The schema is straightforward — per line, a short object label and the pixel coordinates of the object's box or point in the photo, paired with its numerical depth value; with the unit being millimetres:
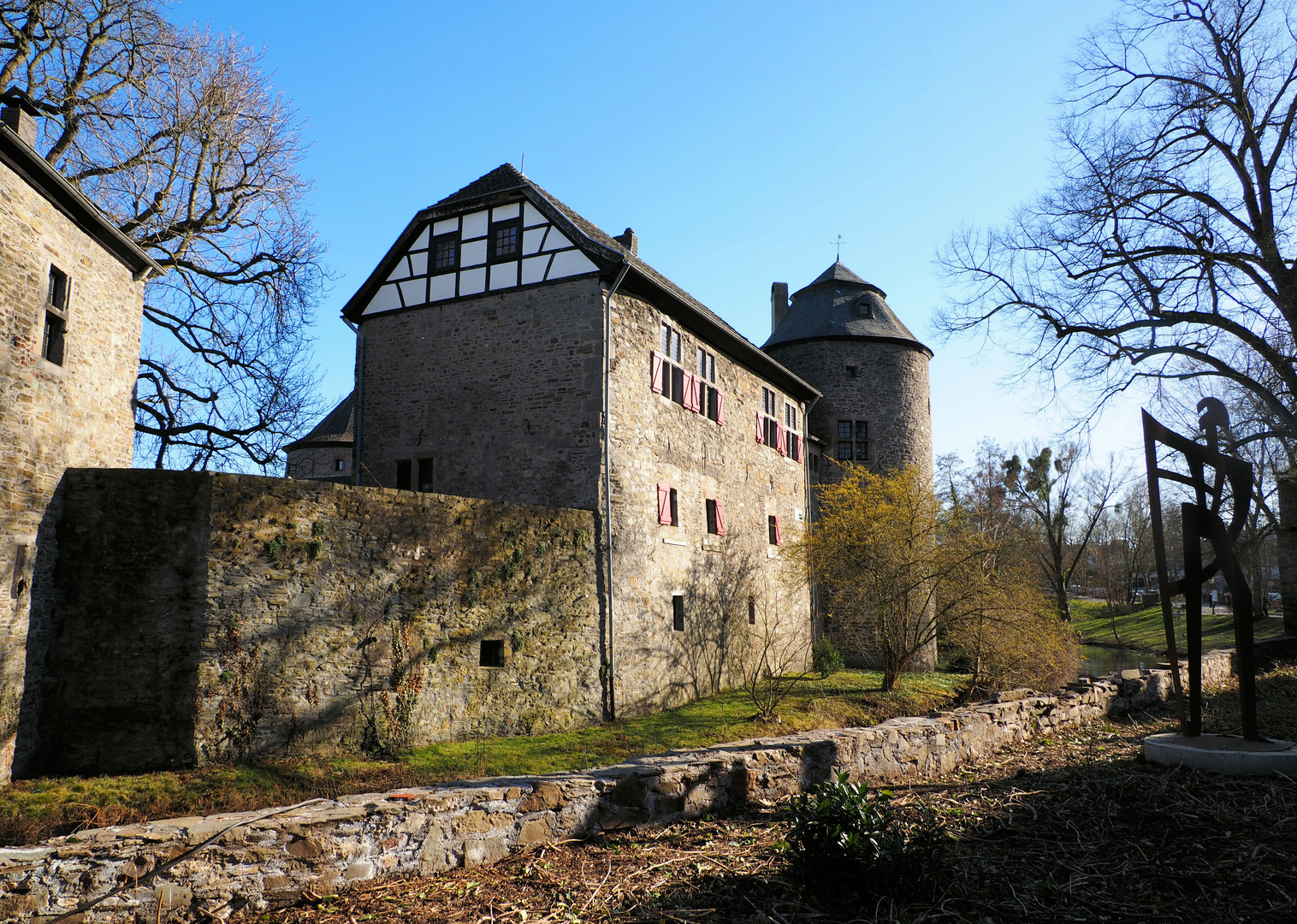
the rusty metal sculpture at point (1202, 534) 6723
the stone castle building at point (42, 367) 8531
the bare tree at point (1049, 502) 34441
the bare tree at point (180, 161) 14305
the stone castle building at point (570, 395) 13727
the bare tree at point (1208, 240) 13984
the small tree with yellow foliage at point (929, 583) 16141
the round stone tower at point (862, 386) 24344
